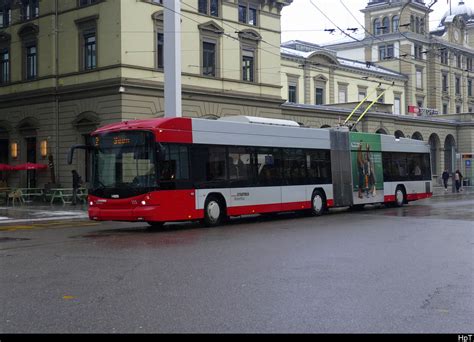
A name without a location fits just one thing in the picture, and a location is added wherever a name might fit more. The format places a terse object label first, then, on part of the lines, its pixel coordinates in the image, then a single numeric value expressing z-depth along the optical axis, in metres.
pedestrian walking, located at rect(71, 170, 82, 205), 30.56
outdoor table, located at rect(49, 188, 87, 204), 31.69
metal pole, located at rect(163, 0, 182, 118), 27.09
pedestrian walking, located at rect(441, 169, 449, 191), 48.97
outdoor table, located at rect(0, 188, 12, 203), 33.89
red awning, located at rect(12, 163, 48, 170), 33.69
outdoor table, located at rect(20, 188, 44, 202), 33.84
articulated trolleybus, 16.81
